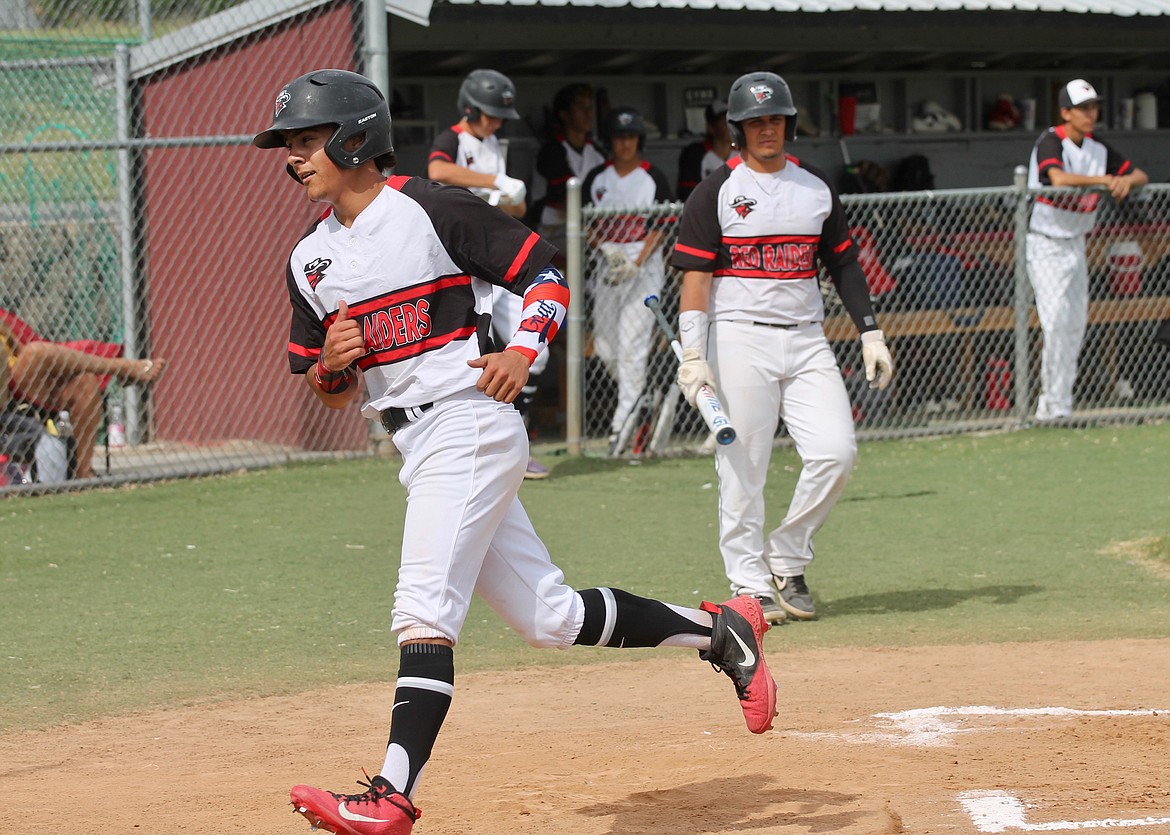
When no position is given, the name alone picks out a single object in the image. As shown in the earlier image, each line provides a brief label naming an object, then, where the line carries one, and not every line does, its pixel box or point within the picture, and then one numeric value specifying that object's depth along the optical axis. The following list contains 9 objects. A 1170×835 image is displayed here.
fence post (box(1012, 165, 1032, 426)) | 20.91
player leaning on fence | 21.08
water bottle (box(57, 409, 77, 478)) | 18.11
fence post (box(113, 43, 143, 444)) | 20.16
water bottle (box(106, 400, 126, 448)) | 20.81
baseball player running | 7.18
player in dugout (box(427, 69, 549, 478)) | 17.61
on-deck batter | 11.98
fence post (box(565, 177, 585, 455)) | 19.39
